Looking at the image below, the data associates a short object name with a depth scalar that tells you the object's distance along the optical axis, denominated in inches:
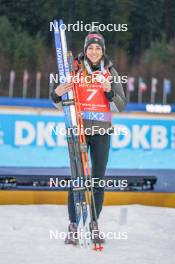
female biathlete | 258.2
